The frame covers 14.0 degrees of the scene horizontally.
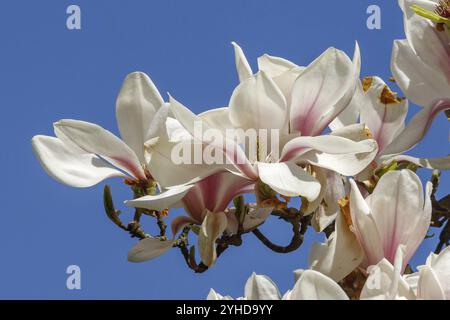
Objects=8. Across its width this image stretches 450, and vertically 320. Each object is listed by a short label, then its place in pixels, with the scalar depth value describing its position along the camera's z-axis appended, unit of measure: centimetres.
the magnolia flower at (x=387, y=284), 124
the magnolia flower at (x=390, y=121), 139
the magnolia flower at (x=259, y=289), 127
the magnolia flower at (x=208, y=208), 136
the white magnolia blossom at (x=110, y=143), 136
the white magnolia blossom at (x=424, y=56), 142
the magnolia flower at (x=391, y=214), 131
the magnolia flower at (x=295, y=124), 131
